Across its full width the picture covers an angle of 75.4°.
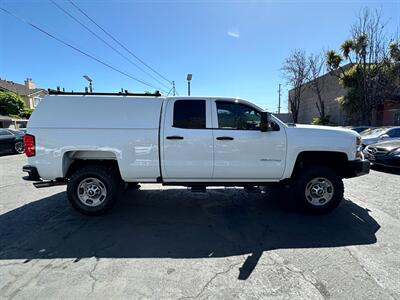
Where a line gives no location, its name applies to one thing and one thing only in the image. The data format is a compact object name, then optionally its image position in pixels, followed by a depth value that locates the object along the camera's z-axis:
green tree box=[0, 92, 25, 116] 36.31
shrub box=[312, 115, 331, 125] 33.25
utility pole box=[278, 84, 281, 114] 66.12
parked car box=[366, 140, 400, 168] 8.57
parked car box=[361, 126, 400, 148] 11.73
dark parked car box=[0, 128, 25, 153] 14.27
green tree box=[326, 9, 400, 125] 20.79
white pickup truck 4.53
